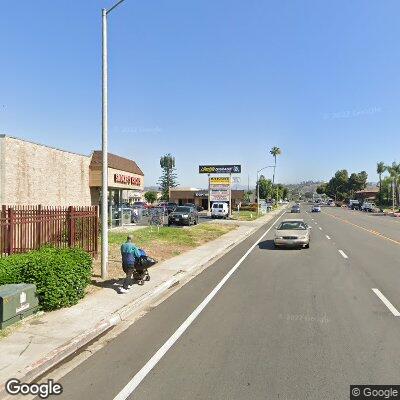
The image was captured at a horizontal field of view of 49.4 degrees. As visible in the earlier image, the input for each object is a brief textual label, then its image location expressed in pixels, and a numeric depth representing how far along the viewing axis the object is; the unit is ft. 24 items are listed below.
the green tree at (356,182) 583.58
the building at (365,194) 563.48
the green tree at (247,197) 376.35
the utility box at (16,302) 25.58
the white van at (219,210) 179.52
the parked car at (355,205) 370.12
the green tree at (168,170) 476.13
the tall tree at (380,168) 454.81
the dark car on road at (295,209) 253.55
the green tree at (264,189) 509.35
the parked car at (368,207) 304.44
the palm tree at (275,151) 488.02
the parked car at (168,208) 180.65
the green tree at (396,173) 380.04
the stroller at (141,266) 39.01
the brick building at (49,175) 59.72
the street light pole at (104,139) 41.68
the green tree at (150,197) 406.41
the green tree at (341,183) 599.57
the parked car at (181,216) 126.82
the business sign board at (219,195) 184.85
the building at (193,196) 287.07
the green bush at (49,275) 29.86
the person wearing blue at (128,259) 37.19
